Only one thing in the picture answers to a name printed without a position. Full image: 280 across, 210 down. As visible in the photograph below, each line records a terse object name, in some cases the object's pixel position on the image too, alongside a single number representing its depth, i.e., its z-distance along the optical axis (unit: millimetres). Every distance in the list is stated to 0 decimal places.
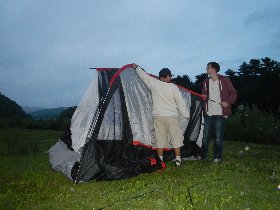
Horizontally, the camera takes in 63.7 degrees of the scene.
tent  3916
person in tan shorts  4520
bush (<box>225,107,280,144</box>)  8377
